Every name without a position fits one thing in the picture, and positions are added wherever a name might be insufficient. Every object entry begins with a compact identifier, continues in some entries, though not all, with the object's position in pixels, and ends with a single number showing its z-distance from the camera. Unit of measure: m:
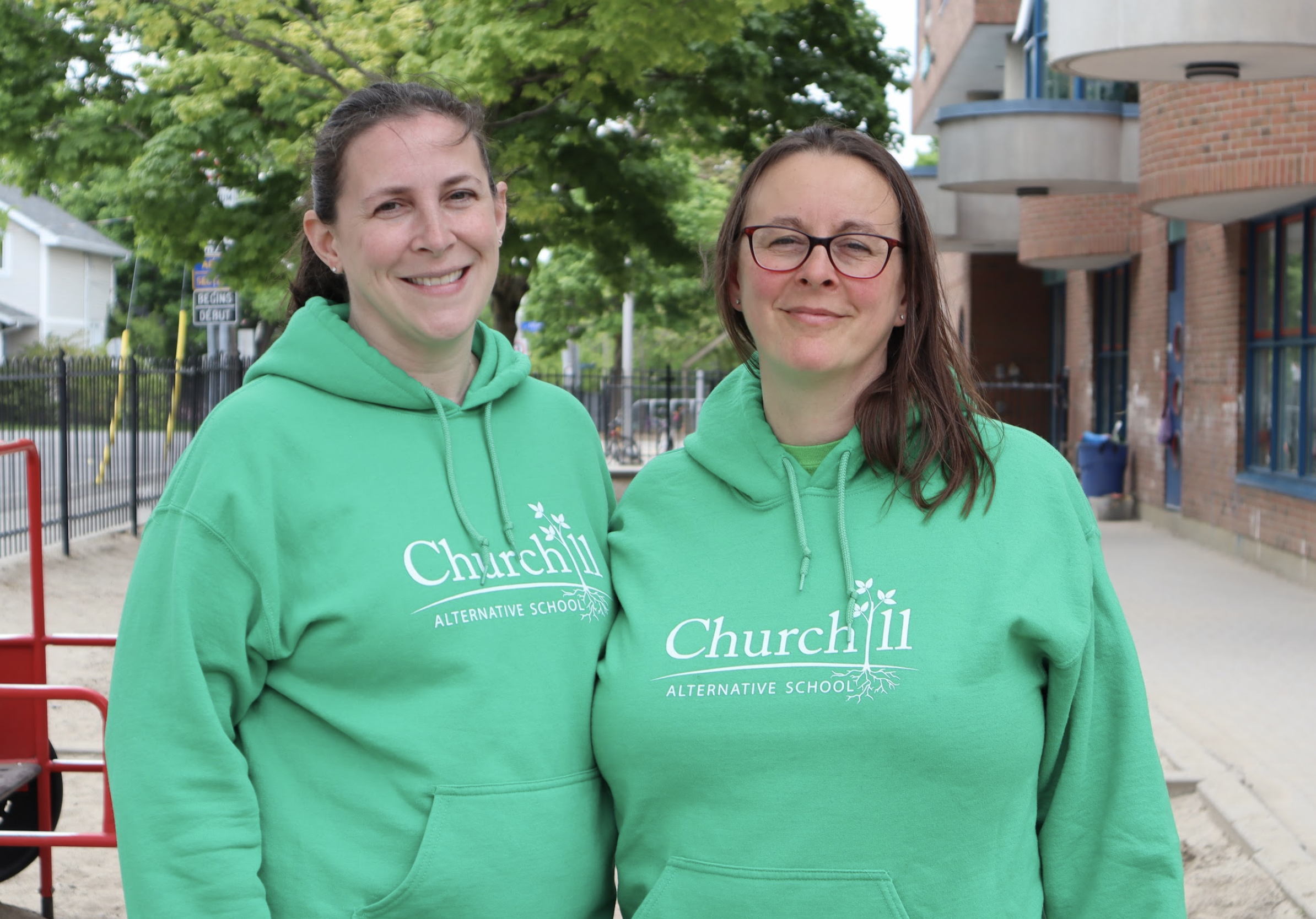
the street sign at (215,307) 15.70
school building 11.30
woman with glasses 2.09
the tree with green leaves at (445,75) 9.47
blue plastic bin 18.92
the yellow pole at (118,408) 14.98
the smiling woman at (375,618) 2.02
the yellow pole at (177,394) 16.08
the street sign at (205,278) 14.15
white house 45.97
